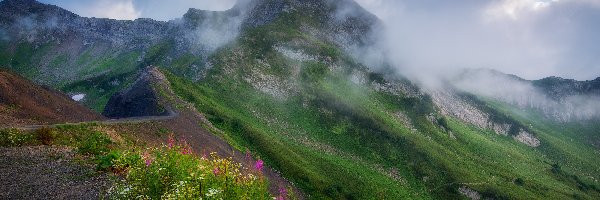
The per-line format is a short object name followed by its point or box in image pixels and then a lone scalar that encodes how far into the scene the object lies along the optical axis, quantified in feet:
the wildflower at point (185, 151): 65.06
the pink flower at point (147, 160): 64.18
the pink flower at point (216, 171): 56.59
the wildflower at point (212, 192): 48.11
